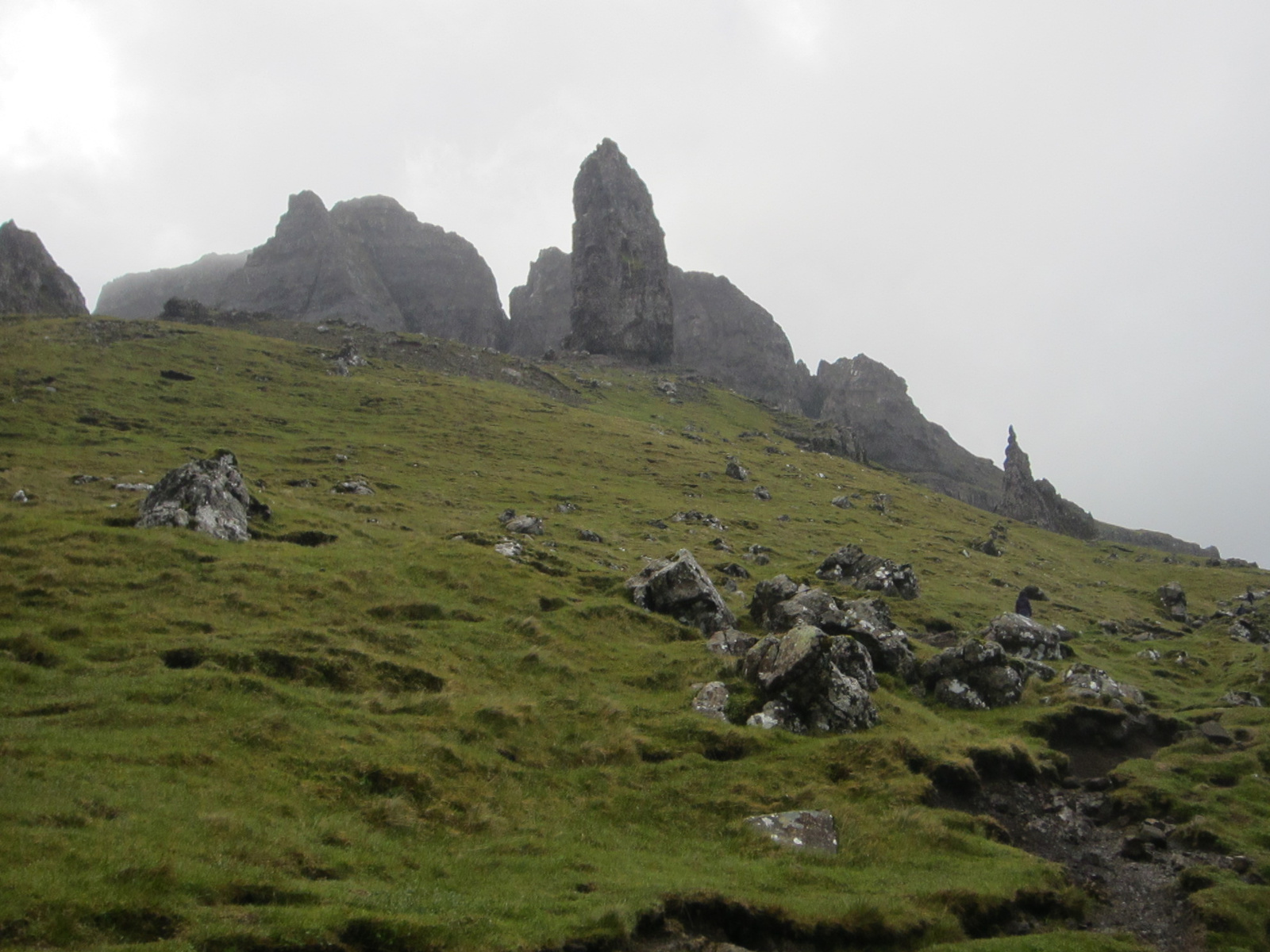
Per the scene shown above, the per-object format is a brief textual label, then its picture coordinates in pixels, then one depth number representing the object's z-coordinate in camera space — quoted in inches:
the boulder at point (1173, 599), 2748.5
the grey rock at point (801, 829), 818.8
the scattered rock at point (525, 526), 2043.6
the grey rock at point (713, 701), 1085.9
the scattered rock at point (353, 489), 2303.2
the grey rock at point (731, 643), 1295.5
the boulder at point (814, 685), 1088.2
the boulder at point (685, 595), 1460.4
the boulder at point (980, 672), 1306.6
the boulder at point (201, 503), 1397.6
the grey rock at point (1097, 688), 1279.5
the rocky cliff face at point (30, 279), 5236.2
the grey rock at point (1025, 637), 1541.6
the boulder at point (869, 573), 1995.6
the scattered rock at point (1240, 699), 1382.8
